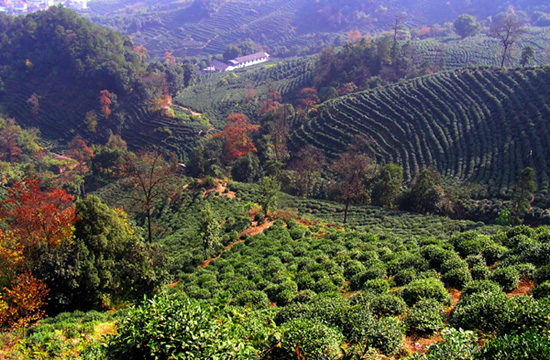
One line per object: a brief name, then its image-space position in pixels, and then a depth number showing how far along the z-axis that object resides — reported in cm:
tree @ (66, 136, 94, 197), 5075
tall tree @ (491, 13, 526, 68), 5675
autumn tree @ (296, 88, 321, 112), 5885
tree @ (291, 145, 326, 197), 3834
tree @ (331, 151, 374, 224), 3068
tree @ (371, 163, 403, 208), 3306
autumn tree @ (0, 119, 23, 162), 5256
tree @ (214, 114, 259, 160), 4444
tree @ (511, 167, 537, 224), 2750
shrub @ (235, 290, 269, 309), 1318
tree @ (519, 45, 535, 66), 5416
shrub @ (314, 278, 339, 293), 1326
